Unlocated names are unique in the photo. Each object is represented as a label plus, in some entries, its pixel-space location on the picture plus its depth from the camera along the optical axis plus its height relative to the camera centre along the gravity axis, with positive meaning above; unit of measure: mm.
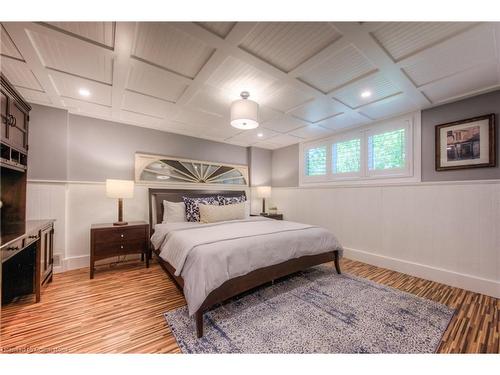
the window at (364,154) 3006 +617
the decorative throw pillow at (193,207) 3287 -307
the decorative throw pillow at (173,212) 3223 -382
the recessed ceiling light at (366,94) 2329 +1125
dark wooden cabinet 1735 +590
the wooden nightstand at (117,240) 2643 -717
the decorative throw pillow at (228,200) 3724 -212
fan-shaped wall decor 3537 +340
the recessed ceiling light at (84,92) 2295 +1121
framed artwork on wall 2277 +553
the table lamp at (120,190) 2863 -23
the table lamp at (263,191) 4684 -53
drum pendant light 2178 +846
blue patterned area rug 1454 -1146
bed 1649 -659
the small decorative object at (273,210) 4766 -512
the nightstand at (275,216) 4475 -608
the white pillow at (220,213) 3137 -386
